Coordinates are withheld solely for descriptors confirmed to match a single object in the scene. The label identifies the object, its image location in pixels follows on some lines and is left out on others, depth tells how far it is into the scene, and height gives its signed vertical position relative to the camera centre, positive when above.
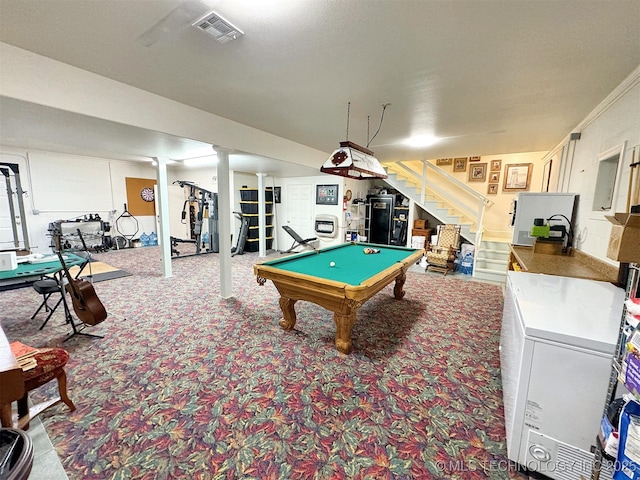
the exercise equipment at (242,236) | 7.50 -0.89
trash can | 0.73 -0.78
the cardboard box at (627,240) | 1.00 -0.10
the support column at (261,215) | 7.26 -0.25
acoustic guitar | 2.68 -1.06
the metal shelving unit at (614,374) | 1.06 -0.70
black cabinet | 7.52 -0.31
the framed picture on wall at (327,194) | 7.17 +0.40
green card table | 2.77 -0.77
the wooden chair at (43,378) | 1.67 -1.19
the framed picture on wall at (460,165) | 7.12 +1.30
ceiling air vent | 1.66 +1.22
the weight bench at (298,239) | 6.97 -0.91
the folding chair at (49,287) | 3.01 -1.02
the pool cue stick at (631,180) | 2.06 +0.29
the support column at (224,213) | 4.02 -0.12
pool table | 2.46 -0.72
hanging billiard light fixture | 2.91 +0.56
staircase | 5.67 +0.16
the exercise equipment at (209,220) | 7.03 -0.41
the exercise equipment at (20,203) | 4.76 -0.05
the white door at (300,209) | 7.72 -0.04
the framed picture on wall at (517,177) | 6.42 +0.91
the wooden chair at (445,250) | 5.93 -0.91
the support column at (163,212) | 5.12 -0.16
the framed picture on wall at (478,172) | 6.89 +1.07
